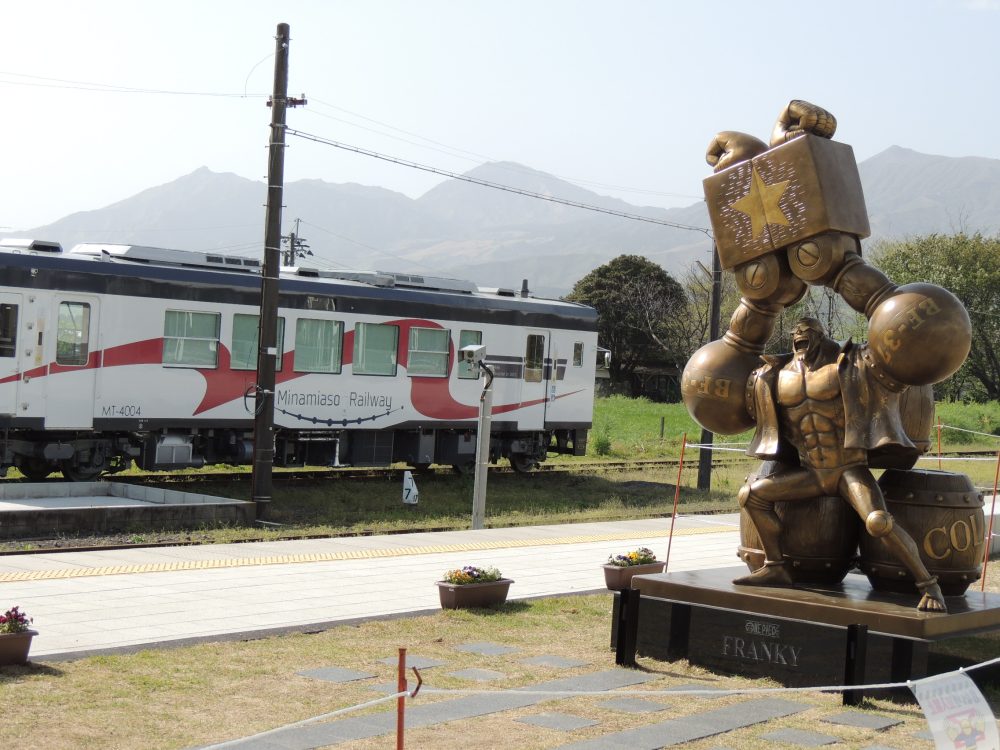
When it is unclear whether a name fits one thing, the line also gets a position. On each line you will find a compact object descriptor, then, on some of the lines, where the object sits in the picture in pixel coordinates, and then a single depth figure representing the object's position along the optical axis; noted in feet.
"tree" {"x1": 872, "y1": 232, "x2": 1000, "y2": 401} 166.30
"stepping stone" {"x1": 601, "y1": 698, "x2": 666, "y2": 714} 23.80
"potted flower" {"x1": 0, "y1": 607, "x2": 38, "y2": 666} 24.97
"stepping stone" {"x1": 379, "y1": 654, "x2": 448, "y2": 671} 26.91
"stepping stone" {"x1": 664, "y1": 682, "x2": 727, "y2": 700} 25.76
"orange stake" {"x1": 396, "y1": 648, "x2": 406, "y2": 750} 17.79
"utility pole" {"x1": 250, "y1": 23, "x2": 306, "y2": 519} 53.26
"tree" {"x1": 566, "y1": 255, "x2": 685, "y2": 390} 180.24
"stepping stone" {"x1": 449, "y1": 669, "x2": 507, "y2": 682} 26.14
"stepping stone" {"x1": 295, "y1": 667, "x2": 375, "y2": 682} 25.52
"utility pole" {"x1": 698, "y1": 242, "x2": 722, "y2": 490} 72.02
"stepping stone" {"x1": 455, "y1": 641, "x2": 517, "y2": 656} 28.73
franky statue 25.88
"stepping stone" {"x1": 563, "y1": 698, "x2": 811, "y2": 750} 21.26
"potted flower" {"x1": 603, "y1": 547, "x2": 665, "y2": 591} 38.19
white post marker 61.11
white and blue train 57.52
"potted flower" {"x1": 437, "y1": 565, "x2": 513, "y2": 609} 33.73
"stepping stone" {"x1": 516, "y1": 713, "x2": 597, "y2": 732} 22.34
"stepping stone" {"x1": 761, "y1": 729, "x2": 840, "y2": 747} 21.88
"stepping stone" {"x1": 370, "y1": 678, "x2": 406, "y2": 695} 24.55
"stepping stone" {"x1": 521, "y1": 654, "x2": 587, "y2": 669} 27.84
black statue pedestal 24.99
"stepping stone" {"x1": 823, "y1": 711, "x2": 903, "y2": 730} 23.29
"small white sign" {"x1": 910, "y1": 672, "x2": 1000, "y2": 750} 16.65
